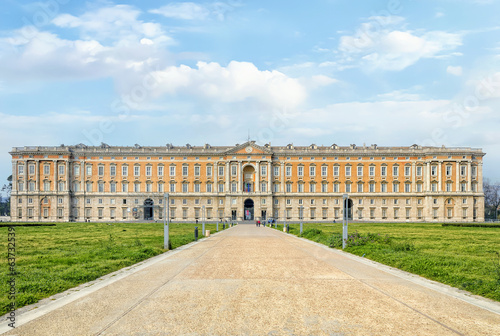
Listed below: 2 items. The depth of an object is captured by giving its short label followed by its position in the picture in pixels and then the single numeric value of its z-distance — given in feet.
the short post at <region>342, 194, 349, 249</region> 80.30
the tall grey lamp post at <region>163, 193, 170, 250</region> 80.40
